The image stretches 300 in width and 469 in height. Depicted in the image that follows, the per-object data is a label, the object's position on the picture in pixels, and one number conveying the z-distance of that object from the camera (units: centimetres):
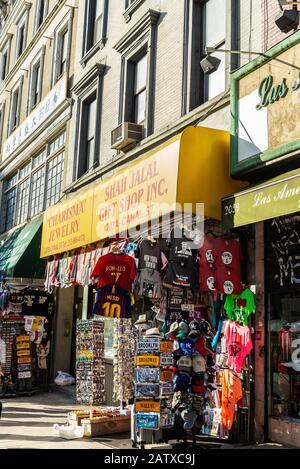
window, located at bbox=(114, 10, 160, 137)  1172
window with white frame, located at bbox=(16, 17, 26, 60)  2355
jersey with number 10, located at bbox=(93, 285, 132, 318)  880
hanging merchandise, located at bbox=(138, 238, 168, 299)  811
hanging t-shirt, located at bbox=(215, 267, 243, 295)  777
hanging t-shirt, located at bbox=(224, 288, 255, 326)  772
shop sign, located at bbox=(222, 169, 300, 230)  627
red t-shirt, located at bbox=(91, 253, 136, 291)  883
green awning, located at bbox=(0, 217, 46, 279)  1479
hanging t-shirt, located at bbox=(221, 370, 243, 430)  752
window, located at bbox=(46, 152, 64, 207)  1706
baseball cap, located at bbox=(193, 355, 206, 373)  745
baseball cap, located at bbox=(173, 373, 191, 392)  734
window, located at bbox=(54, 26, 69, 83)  1802
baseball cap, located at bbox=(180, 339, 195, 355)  751
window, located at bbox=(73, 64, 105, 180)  1444
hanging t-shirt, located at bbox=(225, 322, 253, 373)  757
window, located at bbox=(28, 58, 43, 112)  1991
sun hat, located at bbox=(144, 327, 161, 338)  738
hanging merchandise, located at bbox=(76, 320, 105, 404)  1053
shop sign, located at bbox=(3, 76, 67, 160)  1712
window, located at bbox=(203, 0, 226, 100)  976
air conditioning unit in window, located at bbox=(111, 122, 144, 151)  1188
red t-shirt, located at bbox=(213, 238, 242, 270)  790
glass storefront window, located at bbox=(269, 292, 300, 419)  738
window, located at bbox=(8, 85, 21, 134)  2262
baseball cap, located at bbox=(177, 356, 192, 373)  741
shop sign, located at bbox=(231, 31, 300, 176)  680
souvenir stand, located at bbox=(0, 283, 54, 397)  1338
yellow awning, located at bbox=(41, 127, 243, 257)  778
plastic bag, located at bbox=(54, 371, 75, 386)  1426
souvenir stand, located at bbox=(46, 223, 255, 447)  732
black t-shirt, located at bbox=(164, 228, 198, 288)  777
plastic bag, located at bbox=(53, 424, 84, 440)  826
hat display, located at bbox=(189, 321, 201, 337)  767
